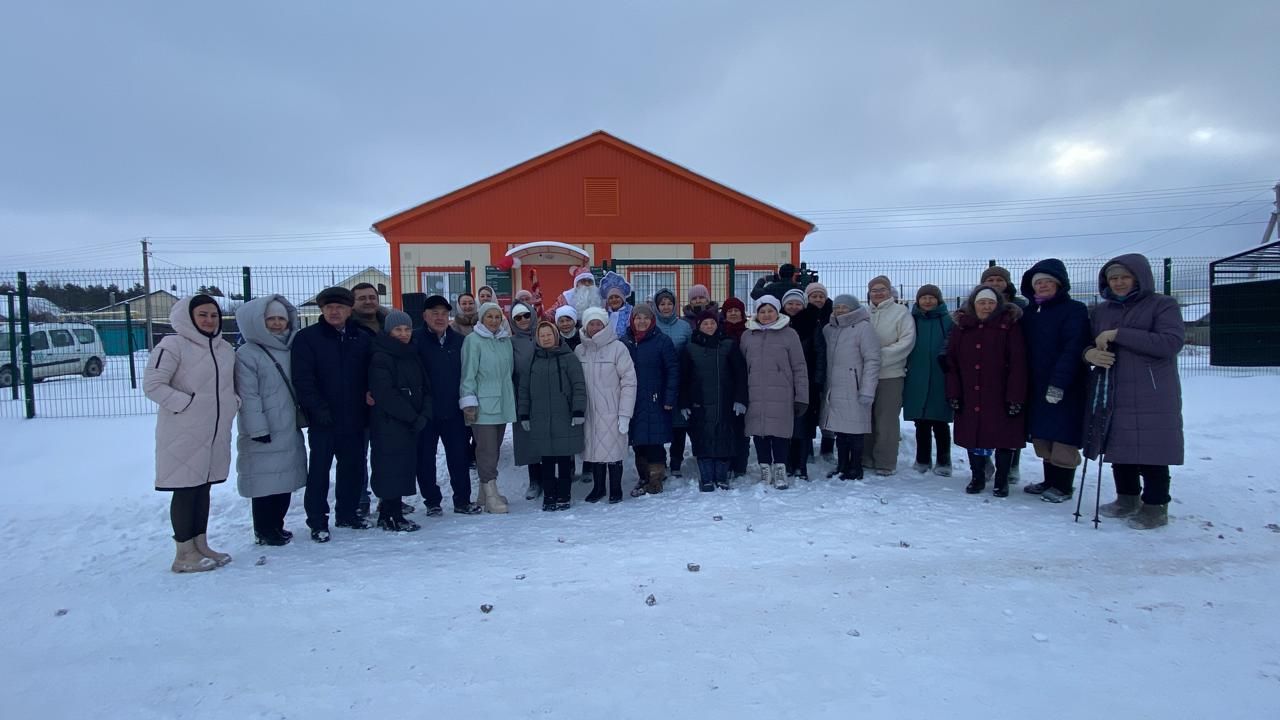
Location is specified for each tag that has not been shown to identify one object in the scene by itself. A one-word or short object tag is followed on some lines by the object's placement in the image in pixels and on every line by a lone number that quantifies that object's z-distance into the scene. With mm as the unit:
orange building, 16172
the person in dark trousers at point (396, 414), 4918
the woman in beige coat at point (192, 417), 4227
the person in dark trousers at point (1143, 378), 4613
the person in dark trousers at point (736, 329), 6184
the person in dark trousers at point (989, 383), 5328
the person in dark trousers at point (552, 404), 5559
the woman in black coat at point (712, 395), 5871
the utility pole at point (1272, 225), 19922
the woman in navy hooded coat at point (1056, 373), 5027
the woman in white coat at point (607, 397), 5680
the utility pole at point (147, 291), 10383
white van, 15734
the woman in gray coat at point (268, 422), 4613
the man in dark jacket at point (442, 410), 5363
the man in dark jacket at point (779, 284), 6859
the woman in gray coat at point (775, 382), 5820
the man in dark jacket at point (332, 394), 4711
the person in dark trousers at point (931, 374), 6023
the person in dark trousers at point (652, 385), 5918
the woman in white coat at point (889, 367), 6086
